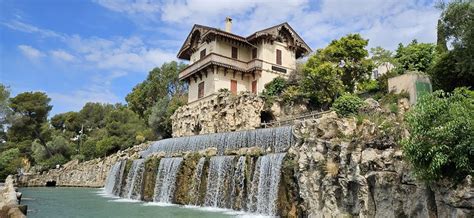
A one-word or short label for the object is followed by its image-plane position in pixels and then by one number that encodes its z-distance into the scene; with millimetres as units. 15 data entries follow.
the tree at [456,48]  16250
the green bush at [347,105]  18594
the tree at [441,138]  7098
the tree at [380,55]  26044
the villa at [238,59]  29891
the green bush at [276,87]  28453
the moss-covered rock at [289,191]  12930
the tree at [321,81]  24141
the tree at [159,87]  52531
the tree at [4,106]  31453
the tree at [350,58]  25000
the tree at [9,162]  34281
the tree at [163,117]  39500
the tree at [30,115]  42062
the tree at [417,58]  22188
